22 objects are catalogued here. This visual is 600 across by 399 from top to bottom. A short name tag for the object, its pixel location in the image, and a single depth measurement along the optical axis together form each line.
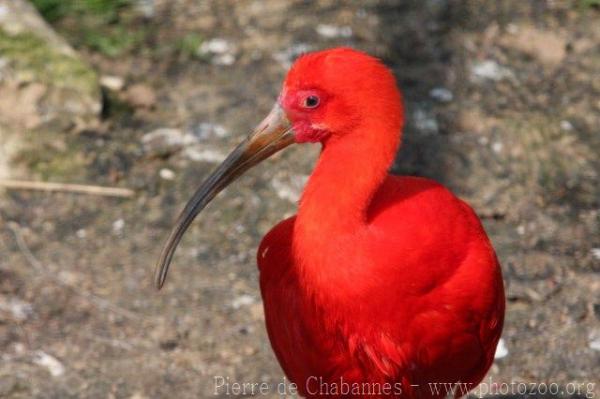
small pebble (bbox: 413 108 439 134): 11.12
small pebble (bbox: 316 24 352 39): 12.45
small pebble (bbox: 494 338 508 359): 8.80
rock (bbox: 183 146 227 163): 10.81
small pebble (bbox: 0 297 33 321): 9.13
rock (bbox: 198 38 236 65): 12.14
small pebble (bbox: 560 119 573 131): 11.04
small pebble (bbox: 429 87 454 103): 11.54
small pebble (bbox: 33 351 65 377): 8.64
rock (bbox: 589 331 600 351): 8.75
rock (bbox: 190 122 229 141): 11.06
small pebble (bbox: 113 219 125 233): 10.14
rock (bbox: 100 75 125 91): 11.66
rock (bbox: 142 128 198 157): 10.92
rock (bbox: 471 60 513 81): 11.88
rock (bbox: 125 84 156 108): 11.55
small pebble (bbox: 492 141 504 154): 10.84
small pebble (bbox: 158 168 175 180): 10.66
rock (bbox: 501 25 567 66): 12.18
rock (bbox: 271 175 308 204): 10.37
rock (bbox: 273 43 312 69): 12.06
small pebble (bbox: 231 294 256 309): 9.37
